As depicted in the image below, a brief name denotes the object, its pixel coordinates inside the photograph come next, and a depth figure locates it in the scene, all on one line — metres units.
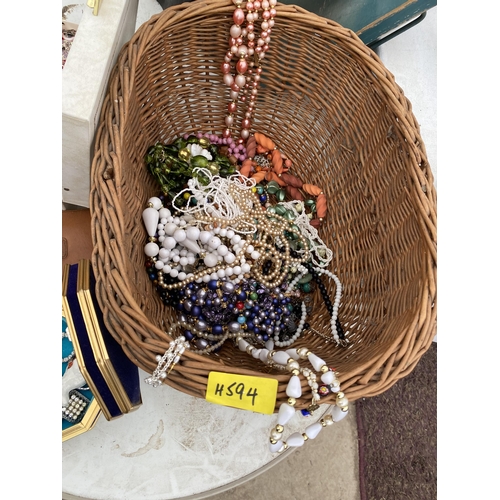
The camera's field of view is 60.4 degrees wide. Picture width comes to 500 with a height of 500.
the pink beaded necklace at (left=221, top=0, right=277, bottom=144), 0.68
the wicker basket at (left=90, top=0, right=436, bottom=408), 0.55
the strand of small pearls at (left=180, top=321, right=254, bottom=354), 0.71
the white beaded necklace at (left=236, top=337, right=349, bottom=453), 0.52
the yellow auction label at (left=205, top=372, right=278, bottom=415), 0.52
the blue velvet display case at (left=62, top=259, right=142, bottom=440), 0.54
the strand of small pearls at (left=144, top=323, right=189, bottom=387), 0.52
